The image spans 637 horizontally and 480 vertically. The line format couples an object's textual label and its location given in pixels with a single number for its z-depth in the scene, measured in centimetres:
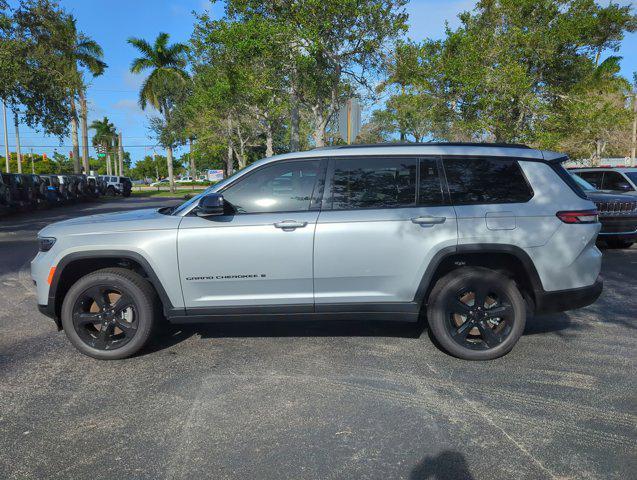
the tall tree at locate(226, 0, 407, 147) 1365
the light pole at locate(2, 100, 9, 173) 4244
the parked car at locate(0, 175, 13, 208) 1734
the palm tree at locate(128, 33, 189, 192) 4106
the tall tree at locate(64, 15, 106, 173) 1611
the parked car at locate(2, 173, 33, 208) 1822
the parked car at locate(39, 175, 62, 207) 2203
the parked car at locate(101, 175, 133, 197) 3941
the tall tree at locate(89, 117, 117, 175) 7469
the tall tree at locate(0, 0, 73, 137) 1316
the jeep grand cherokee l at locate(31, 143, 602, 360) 400
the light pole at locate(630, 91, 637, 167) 3053
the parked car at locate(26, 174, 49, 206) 2031
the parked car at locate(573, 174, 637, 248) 924
